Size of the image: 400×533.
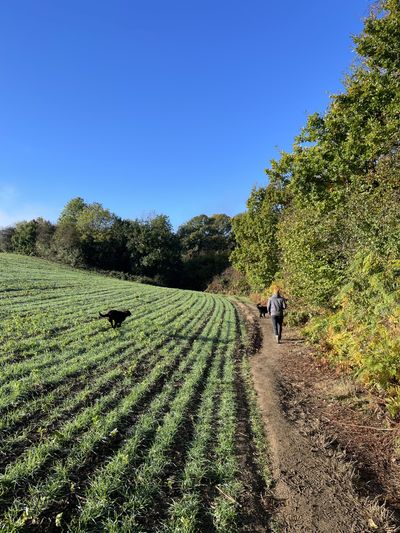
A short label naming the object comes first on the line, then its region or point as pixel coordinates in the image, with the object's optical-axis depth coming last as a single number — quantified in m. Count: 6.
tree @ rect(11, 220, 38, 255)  52.50
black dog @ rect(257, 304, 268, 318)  19.55
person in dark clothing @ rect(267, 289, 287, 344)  12.70
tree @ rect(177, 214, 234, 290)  56.03
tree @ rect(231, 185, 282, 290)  29.08
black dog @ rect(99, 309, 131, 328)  10.29
